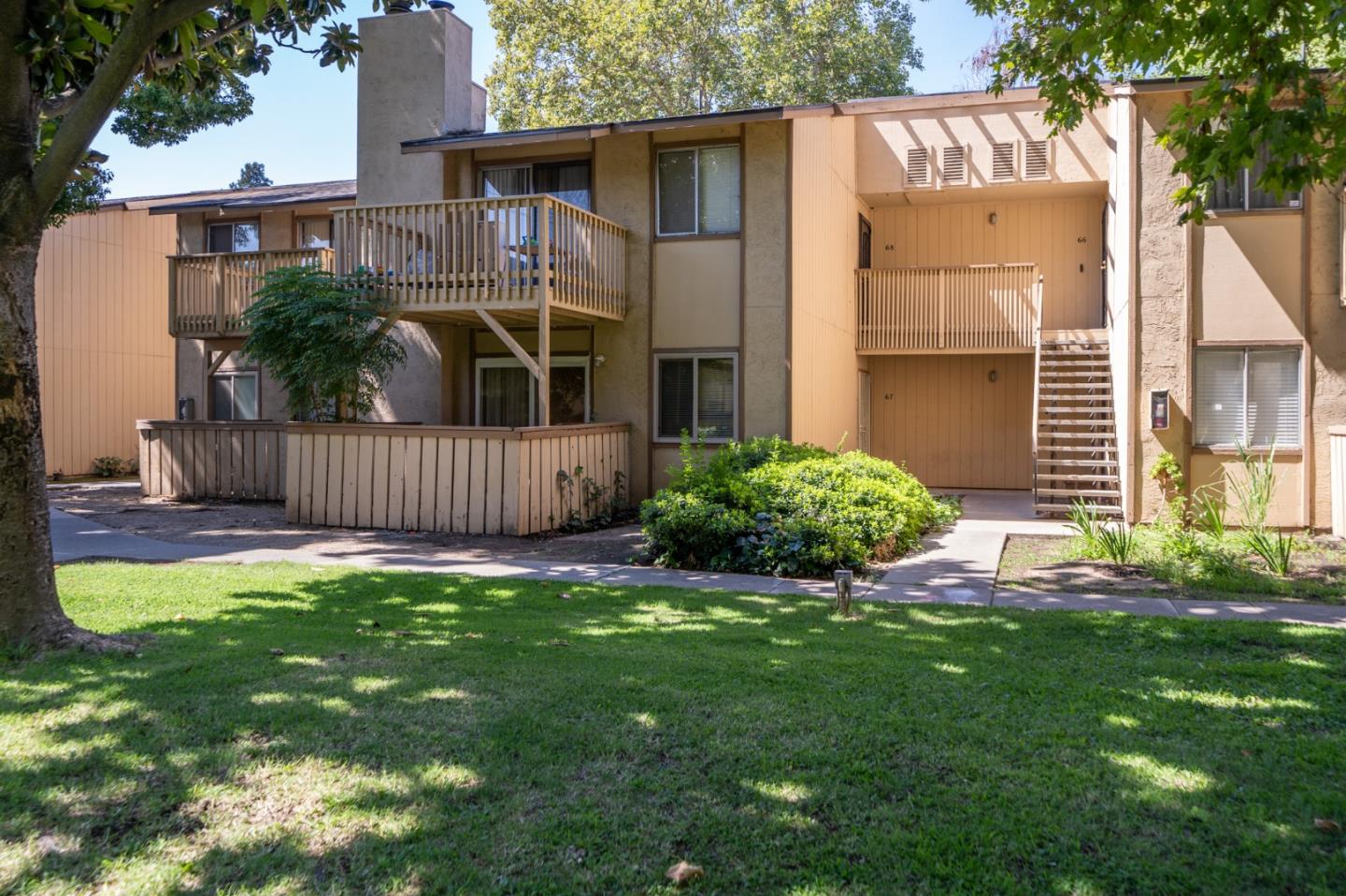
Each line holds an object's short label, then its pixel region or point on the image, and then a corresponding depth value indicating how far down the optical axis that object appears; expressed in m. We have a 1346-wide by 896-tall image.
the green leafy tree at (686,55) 31.70
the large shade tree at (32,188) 5.67
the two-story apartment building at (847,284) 13.15
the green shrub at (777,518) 9.74
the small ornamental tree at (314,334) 13.32
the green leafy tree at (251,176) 43.00
